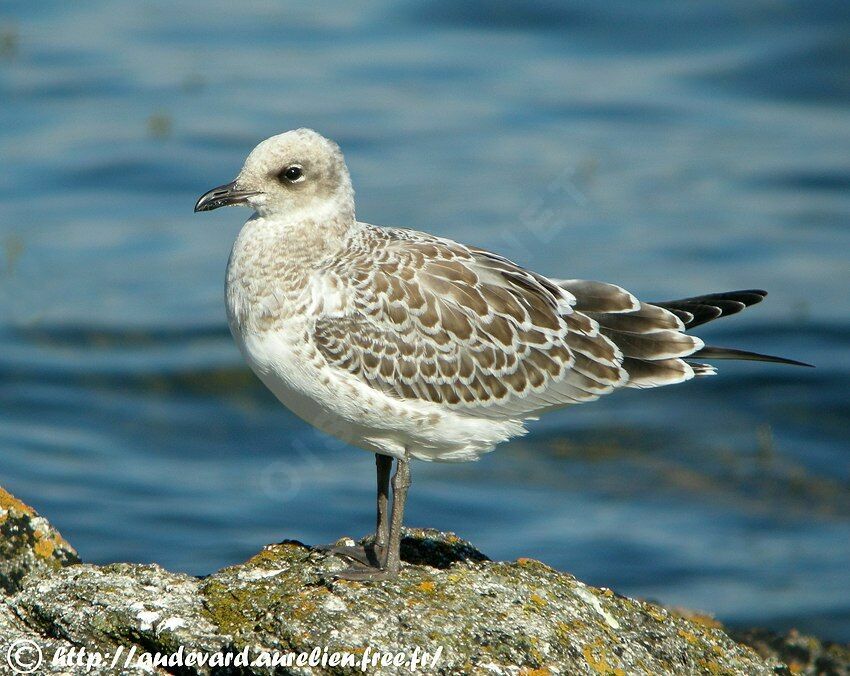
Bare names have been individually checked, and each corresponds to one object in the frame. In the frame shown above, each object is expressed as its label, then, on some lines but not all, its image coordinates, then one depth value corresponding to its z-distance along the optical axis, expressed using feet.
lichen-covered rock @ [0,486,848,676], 40.11
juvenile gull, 47.93
